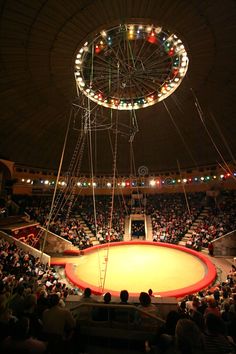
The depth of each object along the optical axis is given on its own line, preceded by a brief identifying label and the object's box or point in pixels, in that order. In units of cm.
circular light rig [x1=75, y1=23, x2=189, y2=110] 1120
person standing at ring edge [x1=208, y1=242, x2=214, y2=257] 1448
